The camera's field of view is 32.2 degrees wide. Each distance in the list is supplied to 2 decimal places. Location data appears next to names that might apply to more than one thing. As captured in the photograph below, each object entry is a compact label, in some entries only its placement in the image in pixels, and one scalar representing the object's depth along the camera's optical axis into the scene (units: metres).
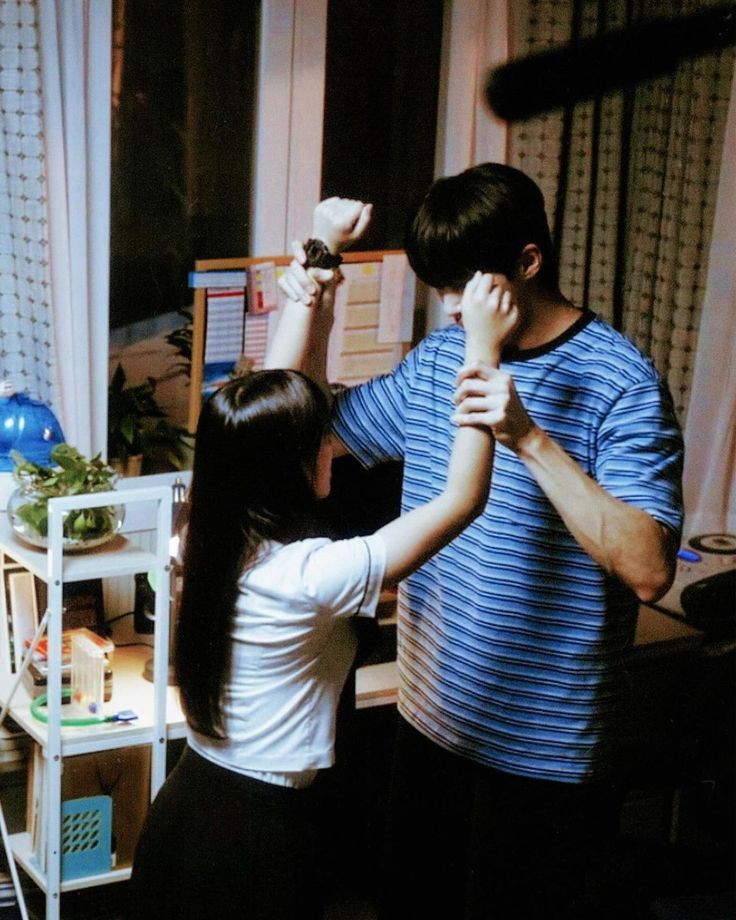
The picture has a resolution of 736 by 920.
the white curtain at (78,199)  2.47
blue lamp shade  2.44
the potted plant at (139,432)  2.83
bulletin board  2.85
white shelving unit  2.16
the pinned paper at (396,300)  3.12
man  1.54
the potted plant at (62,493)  2.24
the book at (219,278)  2.81
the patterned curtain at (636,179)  3.11
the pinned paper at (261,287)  2.88
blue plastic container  2.35
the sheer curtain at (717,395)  3.26
